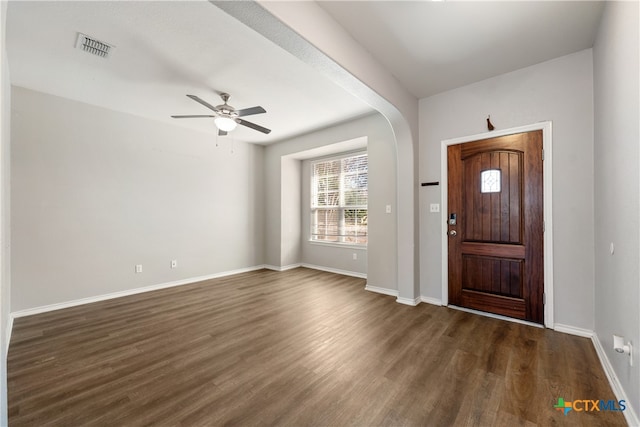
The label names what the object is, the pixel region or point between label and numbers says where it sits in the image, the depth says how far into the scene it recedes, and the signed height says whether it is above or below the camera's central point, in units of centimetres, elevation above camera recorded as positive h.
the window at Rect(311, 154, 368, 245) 526 +34
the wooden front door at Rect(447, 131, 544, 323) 287 -10
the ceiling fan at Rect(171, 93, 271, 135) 318 +125
